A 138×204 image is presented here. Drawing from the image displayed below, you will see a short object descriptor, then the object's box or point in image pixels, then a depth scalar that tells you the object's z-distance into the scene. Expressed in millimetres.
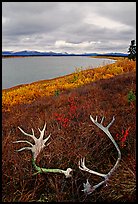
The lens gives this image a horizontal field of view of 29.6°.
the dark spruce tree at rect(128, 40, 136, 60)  22333
